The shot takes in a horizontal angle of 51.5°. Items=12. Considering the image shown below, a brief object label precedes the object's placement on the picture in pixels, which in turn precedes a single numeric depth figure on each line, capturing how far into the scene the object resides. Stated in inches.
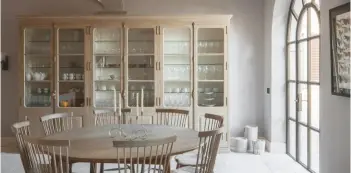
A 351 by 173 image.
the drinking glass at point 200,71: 230.5
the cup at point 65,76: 230.8
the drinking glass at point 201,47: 229.9
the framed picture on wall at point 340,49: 119.3
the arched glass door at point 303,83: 183.9
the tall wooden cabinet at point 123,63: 224.1
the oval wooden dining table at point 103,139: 107.1
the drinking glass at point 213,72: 231.0
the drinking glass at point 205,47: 230.4
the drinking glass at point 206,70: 231.5
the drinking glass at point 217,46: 230.4
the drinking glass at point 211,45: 230.7
